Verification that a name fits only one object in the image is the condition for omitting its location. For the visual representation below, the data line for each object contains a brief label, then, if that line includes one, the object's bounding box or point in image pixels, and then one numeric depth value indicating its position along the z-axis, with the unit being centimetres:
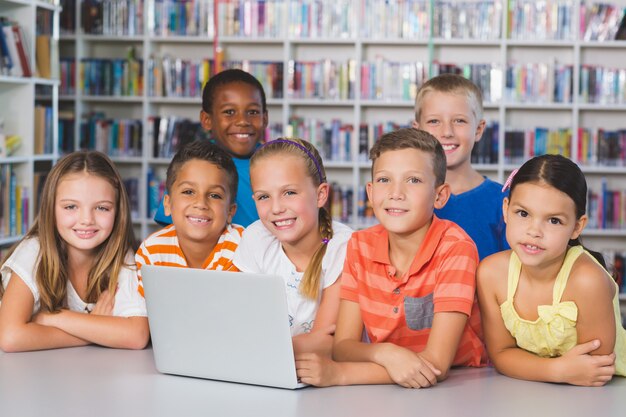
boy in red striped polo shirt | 167
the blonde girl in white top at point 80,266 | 186
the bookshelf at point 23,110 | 436
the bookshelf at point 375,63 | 526
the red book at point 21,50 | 433
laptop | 147
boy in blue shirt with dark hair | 278
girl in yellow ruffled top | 158
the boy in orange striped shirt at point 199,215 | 209
